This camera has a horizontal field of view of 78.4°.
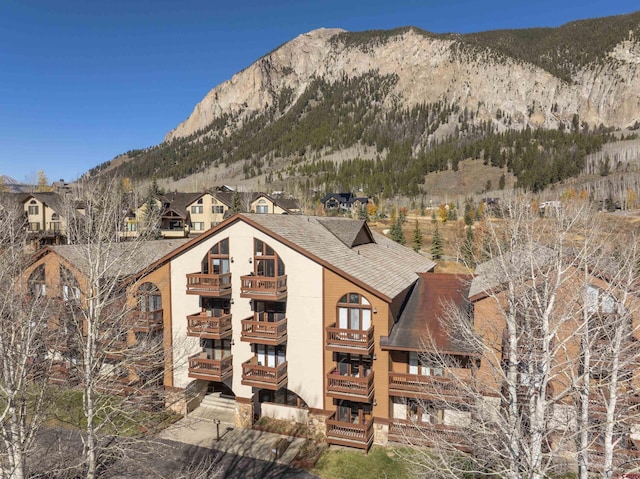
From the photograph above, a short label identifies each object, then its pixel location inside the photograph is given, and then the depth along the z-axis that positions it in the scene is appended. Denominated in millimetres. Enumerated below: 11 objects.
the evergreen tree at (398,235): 71719
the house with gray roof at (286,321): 21547
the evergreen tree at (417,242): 70062
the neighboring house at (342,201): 145450
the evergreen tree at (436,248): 66250
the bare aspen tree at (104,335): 13719
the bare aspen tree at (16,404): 11078
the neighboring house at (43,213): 68188
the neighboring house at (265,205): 83312
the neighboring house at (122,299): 23328
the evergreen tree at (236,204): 79188
